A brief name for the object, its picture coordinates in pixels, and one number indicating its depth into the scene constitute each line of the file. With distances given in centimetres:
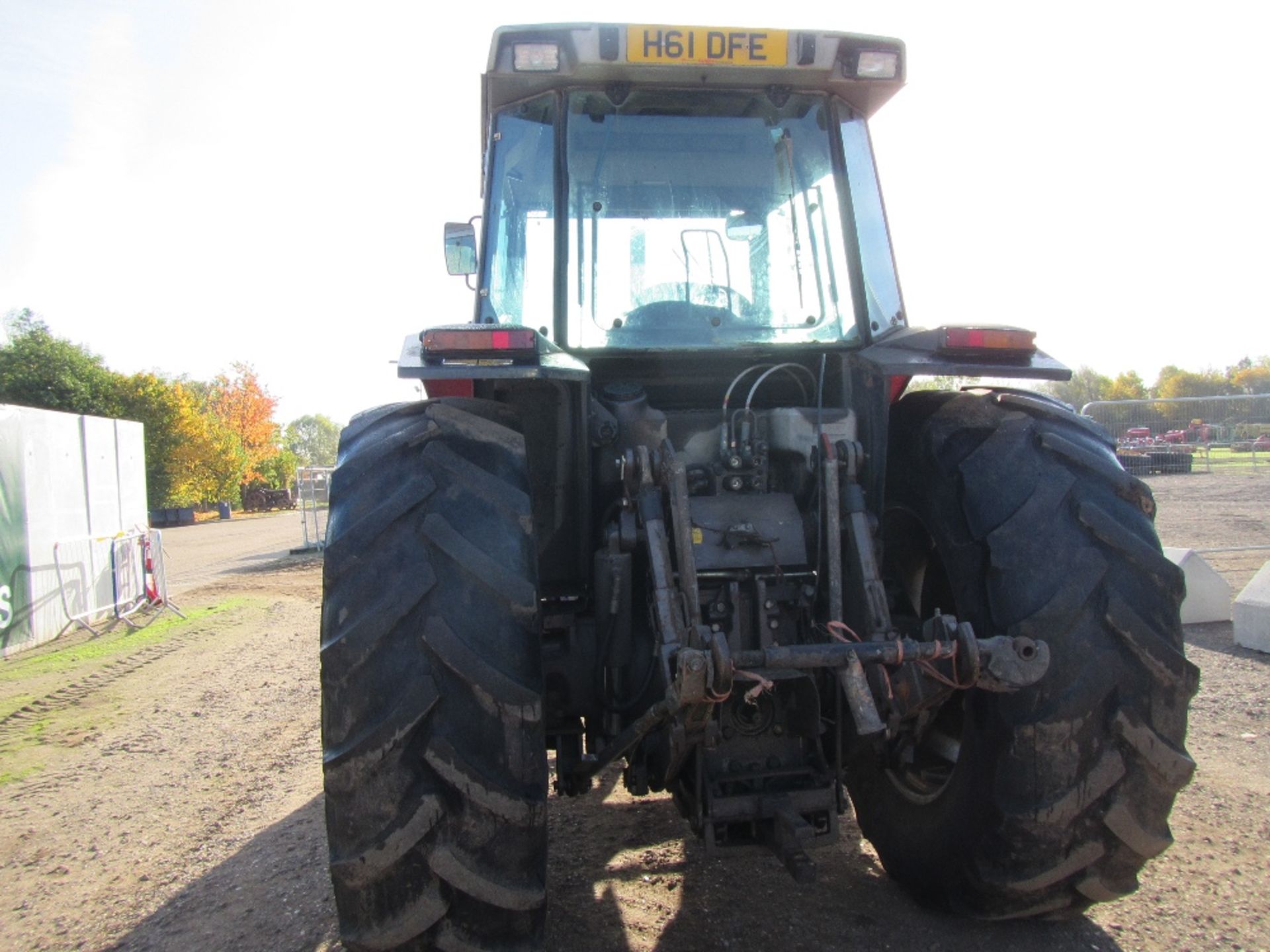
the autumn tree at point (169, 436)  3672
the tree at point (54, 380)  3628
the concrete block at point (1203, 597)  720
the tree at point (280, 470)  5128
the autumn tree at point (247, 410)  5569
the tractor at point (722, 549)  214
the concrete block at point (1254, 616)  623
